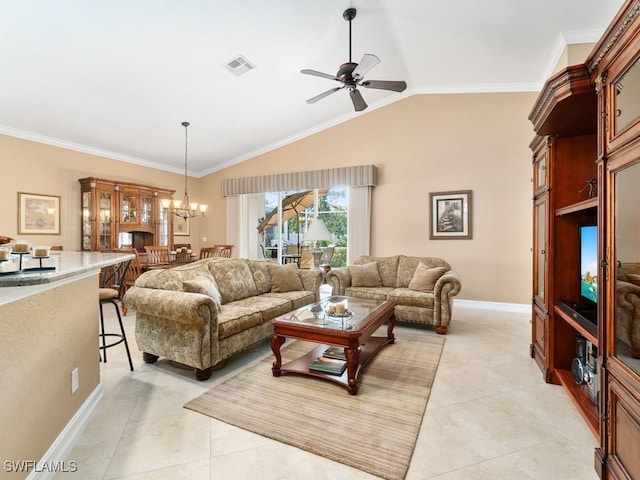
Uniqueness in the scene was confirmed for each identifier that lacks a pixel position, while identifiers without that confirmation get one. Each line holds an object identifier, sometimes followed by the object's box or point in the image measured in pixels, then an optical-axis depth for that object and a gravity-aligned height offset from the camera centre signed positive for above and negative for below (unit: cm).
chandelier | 539 +62
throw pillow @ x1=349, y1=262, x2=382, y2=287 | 462 -52
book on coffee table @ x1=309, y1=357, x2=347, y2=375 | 257 -104
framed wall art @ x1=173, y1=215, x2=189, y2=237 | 711 +30
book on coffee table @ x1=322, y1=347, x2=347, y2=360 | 275 -100
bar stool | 259 -46
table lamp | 482 +12
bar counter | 132 -60
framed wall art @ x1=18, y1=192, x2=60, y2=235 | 479 +40
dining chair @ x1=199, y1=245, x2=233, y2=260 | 564 -21
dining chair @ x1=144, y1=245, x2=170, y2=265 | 500 -24
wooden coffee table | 240 -74
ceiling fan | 287 +157
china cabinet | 545 +45
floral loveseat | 383 -60
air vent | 386 +217
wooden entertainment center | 139 +3
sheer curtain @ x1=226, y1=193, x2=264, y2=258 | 705 +40
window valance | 569 +117
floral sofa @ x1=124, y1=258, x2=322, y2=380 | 253 -67
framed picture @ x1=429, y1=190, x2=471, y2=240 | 512 +40
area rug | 176 -115
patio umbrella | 678 +74
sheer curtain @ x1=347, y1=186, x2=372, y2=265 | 572 +33
